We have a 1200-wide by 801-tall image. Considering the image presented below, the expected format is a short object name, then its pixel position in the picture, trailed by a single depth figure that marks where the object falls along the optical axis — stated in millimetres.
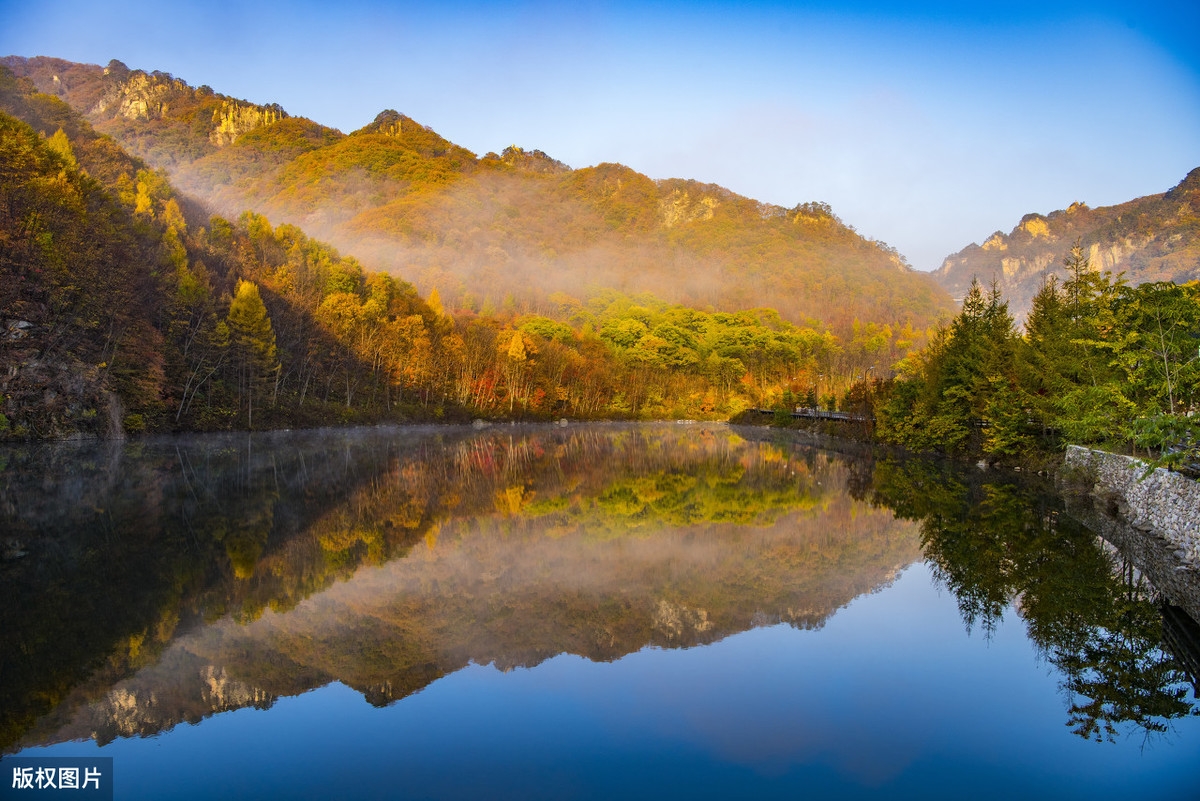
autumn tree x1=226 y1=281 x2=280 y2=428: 43688
